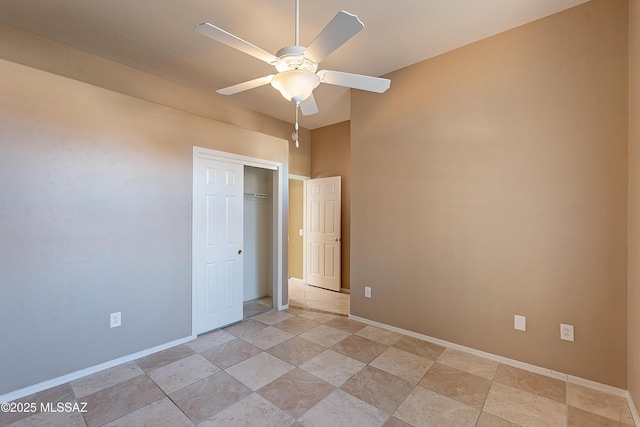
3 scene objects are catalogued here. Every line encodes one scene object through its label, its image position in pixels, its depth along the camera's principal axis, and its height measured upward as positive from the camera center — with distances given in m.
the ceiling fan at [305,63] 1.40 +0.93
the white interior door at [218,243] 3.25 -0.33
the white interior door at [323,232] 5.04 -0.30
